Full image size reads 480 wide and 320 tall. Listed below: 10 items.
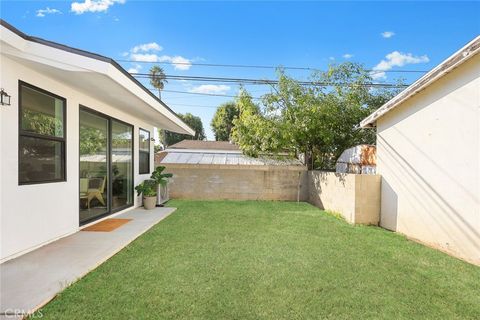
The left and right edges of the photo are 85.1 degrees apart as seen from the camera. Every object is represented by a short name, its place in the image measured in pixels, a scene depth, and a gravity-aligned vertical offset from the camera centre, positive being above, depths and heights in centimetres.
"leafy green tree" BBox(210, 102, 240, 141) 3025 +422
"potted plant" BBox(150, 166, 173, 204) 816 -81
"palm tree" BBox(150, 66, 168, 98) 2928 +804
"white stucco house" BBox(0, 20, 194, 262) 345 +32
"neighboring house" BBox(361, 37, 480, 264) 387 -1
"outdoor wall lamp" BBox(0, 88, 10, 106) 331 +70
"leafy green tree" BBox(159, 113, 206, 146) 3241 +325
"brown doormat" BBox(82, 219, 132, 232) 526 -152
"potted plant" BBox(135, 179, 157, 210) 769 -116
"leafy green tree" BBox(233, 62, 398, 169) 902 +149
